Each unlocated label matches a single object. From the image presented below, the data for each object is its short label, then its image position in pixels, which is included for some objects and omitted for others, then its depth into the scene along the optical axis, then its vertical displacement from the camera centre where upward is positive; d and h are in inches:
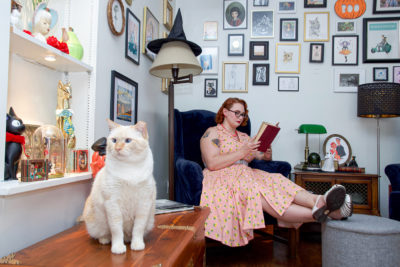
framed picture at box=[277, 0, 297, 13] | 119.4 +55.6
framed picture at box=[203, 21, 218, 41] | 122.0 +45.8
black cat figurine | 35.1 -0.9
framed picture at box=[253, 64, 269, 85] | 119.1 +27.3
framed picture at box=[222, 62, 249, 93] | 120.2 +26.2
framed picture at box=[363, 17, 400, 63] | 114.9 +40.8
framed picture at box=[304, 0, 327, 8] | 118.3 +56.5
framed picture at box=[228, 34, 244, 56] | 120.6 +40.0
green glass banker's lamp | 104.4 +3.9
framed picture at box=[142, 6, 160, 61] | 85.8 +34.8
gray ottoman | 55.1 -19.7
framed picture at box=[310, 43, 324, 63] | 117.6 +35.9
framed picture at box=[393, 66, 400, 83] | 114.7 +27.5
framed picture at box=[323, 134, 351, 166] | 112.1 -2.5
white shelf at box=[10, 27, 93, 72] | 37.5 +12.4
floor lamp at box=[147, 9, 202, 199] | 76.0 +21.2
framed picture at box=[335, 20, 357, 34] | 117.2 +46.5
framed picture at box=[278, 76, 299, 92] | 118.2 +23.6
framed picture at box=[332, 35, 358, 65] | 116.7 +37.2
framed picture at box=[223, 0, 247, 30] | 121.3 +52.5
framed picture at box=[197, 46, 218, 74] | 121.3 +33.4
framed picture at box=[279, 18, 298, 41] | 119.1 +45.6
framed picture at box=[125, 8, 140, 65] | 72.9 +26.7
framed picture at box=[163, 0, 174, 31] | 107.5 +48.0
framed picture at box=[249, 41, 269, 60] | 119.6 +37.3
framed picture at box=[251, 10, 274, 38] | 120.1 +48.7
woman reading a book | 62.6 -14.1
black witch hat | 76.9 +27.4
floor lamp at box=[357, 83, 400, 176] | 98.3 +14.7
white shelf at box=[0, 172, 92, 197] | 33.1 -6.3
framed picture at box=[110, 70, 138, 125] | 63.2 +9.3
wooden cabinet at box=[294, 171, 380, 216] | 95.5 -14.6
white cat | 30.9 -5.9
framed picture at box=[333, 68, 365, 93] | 116.0 +25.2
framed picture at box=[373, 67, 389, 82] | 115.1 +27.1
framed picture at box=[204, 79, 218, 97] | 120.9 +21.7
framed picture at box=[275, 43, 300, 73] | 118.5 +33.9
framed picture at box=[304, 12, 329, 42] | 118.0 +47.0
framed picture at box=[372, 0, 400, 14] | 115.6 +54.5
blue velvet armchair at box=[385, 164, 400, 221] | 72.8 -12.8
